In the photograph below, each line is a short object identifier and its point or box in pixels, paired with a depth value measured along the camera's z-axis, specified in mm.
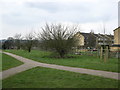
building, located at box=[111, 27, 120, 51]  39297
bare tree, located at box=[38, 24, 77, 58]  21125
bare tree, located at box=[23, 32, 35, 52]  42469
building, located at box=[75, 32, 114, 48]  61550
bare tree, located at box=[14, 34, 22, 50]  59588
